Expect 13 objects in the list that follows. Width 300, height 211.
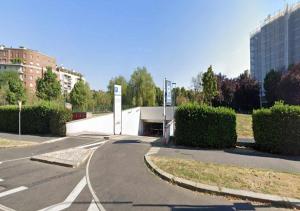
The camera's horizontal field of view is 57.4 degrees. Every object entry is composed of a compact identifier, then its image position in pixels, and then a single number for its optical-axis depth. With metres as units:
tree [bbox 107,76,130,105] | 59.71
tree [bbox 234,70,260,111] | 59.12
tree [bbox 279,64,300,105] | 46.16
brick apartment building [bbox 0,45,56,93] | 99.73
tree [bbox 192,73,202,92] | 52.16
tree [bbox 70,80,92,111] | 61.53
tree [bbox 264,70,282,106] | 55.94
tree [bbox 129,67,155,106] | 58.24
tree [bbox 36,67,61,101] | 51.97
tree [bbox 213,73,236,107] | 58.19
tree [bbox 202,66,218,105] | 41.25
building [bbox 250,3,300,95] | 73.00
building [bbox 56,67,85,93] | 127.29
